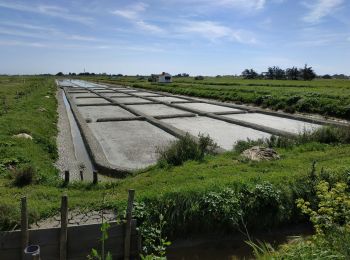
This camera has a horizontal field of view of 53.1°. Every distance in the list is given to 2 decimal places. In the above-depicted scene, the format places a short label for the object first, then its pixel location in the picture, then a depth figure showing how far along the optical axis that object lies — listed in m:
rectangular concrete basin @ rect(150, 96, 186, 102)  27.88
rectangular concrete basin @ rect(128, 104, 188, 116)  19.25
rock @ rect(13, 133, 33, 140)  10.47
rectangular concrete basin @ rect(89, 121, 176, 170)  9.46
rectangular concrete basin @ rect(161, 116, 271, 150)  12.28
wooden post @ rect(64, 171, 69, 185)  6.66
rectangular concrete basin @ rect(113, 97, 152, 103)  26.47
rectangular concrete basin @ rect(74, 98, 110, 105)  25.52
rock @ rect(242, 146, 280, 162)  8.01
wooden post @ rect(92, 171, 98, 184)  6.69
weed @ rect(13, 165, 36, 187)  6.59
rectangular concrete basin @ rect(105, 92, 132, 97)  32.78
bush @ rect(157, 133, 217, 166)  8.13
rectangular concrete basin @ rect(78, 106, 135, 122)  18.08
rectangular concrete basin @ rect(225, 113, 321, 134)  14.48
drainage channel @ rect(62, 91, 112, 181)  8.22
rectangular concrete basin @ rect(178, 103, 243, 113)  21.05
